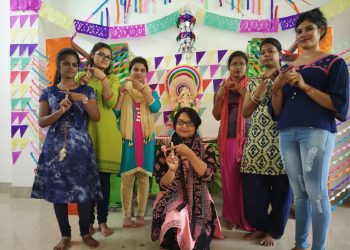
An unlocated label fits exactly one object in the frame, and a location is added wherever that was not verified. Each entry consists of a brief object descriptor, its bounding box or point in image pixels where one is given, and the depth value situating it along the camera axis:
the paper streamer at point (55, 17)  3.24
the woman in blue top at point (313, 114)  1.51
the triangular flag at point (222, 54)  3.50
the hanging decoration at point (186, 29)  3.34
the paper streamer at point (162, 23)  3.50
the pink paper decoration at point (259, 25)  3.27
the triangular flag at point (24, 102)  3.49
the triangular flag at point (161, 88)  3.57
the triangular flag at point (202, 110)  3.51
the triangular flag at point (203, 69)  3.52
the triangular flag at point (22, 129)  3.50
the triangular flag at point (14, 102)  3.51
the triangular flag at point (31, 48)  3.46
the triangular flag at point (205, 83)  3.52
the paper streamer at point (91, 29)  3.33
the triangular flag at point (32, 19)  3.44
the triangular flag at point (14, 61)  3.50
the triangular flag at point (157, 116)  3.54
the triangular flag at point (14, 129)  3.51
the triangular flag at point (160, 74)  3.57
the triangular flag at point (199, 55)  3.52
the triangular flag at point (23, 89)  3.48
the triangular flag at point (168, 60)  3.57
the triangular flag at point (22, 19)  3.45
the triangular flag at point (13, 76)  3.51
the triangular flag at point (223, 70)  3.49
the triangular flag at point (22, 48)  3.47
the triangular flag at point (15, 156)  3.49
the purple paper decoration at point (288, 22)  3.18
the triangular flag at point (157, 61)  3.59
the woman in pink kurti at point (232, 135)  2.30
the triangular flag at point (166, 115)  3.53
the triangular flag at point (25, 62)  3.47
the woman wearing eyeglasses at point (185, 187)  1.78
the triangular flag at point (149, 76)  3.58
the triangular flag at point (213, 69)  3.50
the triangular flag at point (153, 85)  3.58
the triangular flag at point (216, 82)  3.50
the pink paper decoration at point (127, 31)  3.56
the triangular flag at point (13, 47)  3.49
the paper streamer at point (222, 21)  3.39
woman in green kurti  2.17
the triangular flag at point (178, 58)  3.54
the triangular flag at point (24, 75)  3.49
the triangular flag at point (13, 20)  3.47
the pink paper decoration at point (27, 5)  3.23
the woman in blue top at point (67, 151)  1.84
